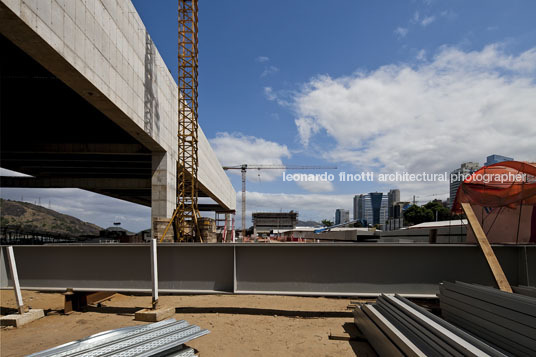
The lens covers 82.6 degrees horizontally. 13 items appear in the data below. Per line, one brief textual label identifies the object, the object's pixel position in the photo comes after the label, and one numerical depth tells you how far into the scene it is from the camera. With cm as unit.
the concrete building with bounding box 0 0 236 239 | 928
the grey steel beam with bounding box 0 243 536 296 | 647
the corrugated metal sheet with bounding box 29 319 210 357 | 412
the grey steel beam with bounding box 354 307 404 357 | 435
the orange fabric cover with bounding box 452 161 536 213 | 958
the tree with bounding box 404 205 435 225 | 7969
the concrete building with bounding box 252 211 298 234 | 15338
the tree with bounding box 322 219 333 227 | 16115
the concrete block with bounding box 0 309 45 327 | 674
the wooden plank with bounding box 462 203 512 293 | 570
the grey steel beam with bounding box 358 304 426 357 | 378
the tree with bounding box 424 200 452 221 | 7859
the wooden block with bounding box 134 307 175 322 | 648
